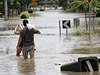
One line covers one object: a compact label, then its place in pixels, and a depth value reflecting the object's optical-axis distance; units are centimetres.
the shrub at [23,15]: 5918
